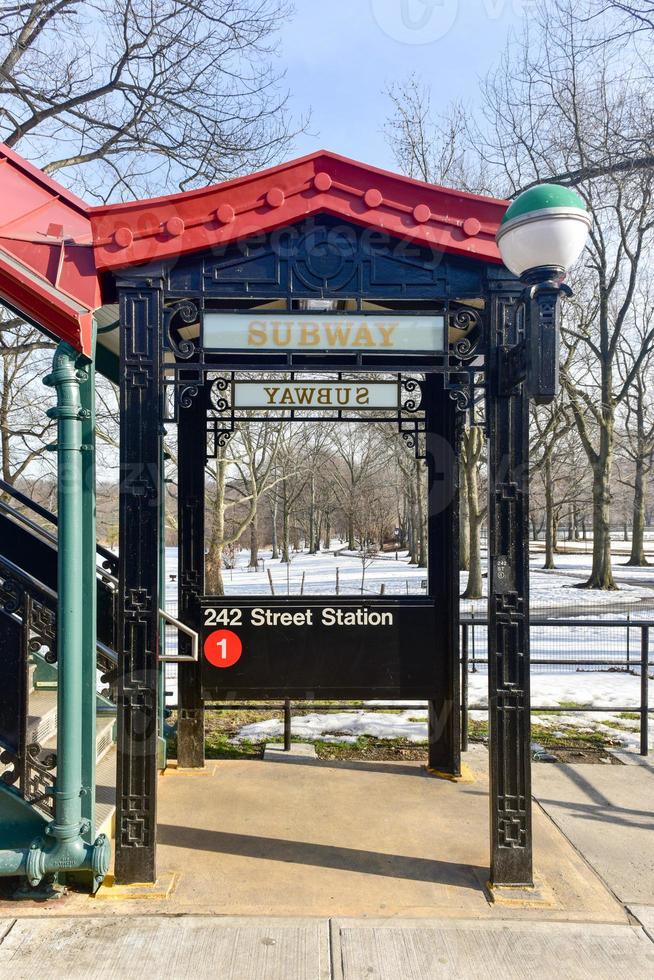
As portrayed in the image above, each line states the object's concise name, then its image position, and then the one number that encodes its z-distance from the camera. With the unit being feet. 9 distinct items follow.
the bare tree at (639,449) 91.25
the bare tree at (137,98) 30.91
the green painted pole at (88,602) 11.75
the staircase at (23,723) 11.73
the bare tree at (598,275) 38.29
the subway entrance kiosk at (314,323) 11.73
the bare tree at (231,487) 52.19
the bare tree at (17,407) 50.67
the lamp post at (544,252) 9.95
